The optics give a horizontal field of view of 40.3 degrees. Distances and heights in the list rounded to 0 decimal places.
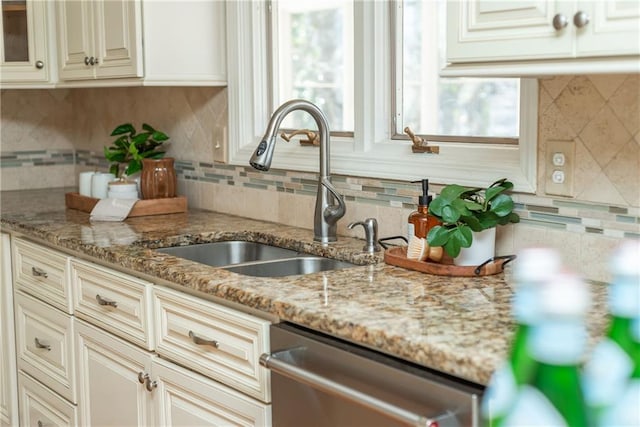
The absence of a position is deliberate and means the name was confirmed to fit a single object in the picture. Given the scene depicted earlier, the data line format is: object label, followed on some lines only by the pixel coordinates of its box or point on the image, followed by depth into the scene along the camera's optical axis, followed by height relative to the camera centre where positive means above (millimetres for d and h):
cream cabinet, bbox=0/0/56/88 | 3406 +327
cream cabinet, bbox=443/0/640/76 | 1384 +146
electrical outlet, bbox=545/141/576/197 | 1889 -97
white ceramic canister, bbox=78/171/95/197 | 3330 -216
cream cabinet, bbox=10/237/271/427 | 1912 -584
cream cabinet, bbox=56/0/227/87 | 2826 +280
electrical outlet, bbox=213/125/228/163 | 3033 -63
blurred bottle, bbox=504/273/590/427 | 599 -175
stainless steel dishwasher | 1353 -447
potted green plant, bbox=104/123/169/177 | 3191 -80
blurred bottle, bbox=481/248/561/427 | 628 -149
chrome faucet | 2350 -186
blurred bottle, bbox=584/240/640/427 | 656 -187
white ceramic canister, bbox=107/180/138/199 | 3133 -226
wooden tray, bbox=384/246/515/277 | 1911 -318
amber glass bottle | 2008 -219
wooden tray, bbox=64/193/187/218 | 3059 -282
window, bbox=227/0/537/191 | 2096 +46
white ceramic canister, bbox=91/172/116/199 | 3270 -216
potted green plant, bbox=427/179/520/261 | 1883 -200
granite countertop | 1398 -339
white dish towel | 2982 -284
